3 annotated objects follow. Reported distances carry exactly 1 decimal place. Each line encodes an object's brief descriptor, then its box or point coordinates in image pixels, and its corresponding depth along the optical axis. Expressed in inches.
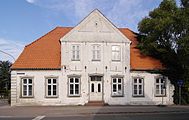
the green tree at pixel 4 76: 1305.9
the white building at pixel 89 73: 628.1
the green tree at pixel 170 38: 608.8
